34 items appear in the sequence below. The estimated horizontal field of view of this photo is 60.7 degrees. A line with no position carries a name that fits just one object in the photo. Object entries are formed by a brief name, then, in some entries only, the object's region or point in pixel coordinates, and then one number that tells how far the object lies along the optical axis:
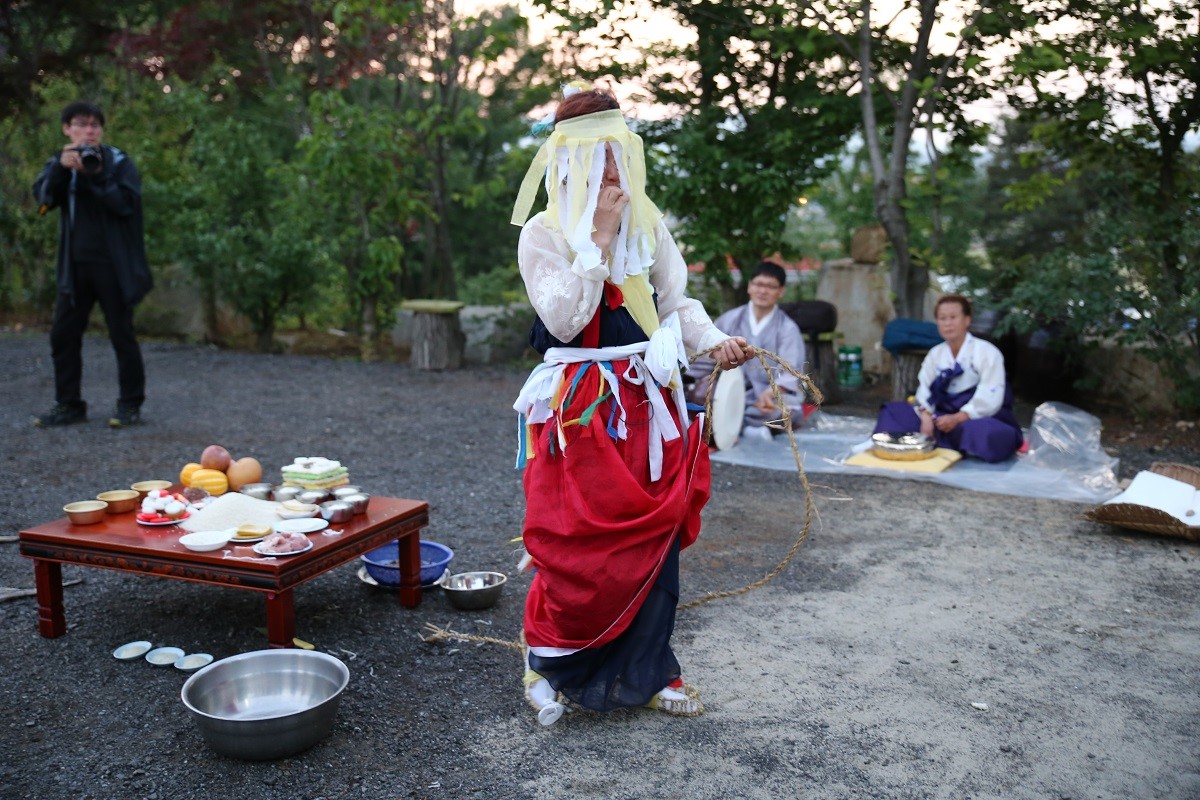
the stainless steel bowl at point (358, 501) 3.66
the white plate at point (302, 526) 3.47
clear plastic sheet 5.68
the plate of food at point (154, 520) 3.55
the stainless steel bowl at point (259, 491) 3.92
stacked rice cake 3.90
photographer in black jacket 6.17
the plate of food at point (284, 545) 3.25
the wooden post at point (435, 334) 9.82
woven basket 4.66
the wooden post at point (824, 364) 8.37
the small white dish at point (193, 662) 3.32
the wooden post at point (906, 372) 7.75
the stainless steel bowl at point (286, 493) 3.82
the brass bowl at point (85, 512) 3.50
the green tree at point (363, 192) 10.05
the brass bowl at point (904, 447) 6.11
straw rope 3.04
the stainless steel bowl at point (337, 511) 3.57
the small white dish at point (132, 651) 3.40
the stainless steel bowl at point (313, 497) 3.74
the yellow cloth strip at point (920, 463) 6.00
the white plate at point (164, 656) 3.36
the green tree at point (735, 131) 8.55
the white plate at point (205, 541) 3.25
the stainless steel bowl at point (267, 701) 2.68
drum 6.64
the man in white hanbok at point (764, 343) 6.86
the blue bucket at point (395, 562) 3.97
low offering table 3.19
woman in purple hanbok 6.15
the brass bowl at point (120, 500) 3.71
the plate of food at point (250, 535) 3.35
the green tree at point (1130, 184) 6.96
